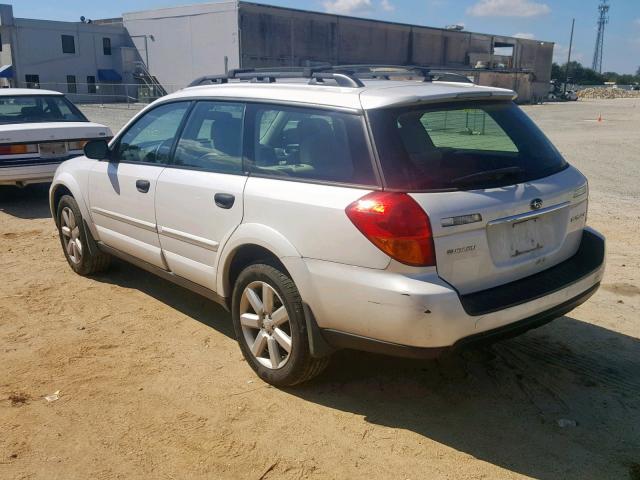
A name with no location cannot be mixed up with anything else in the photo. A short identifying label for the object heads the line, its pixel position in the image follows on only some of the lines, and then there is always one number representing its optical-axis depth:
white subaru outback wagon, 3.07
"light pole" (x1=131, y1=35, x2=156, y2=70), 57.59
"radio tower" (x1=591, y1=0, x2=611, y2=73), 127.50
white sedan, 8.43
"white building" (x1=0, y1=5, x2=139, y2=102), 51.41
